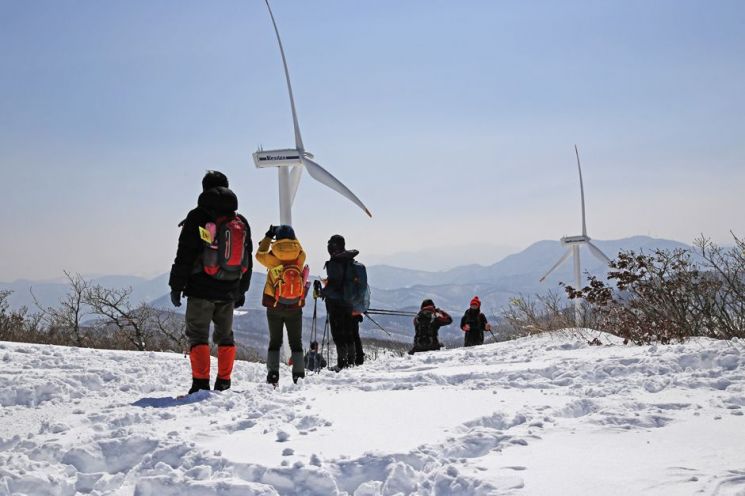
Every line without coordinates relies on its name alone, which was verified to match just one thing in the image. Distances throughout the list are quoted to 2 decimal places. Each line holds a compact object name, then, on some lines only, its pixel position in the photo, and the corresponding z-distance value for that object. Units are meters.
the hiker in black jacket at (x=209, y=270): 6.11
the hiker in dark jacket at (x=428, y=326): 13.58
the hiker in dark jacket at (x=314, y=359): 9.68
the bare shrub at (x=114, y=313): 20.23
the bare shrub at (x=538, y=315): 12.87
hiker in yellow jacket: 7.51
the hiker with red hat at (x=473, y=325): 15.11
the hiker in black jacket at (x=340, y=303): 9.24
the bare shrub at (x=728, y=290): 8.51
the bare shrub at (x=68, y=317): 17.50
